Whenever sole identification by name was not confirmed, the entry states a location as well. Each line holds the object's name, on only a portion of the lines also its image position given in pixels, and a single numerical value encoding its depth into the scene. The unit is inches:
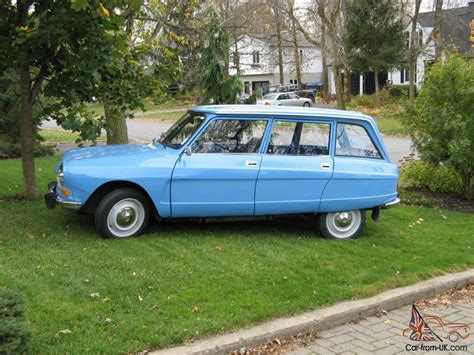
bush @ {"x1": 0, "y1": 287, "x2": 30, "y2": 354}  130.0
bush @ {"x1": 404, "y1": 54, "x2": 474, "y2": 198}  362.3
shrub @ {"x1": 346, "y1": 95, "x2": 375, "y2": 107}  1594.5
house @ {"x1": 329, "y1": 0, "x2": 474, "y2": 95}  1536.7
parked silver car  1661.9
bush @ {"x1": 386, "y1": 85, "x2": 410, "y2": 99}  1636.3
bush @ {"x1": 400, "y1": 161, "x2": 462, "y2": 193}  413.1
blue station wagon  248.4
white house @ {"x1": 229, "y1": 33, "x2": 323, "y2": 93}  2239.2
